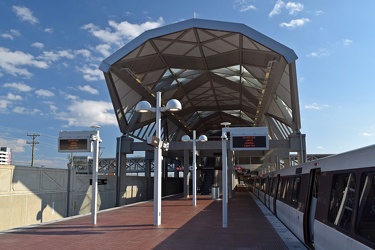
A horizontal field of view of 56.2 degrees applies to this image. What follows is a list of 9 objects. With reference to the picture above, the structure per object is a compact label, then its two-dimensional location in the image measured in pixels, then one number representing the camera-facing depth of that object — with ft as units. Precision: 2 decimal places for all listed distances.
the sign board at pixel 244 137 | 46.47
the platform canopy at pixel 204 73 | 76.18
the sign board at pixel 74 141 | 52.27
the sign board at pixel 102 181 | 61.57
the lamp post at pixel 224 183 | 40.96
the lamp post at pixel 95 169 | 43.88
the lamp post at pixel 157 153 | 42.16
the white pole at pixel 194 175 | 74.94
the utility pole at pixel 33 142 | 201.55
